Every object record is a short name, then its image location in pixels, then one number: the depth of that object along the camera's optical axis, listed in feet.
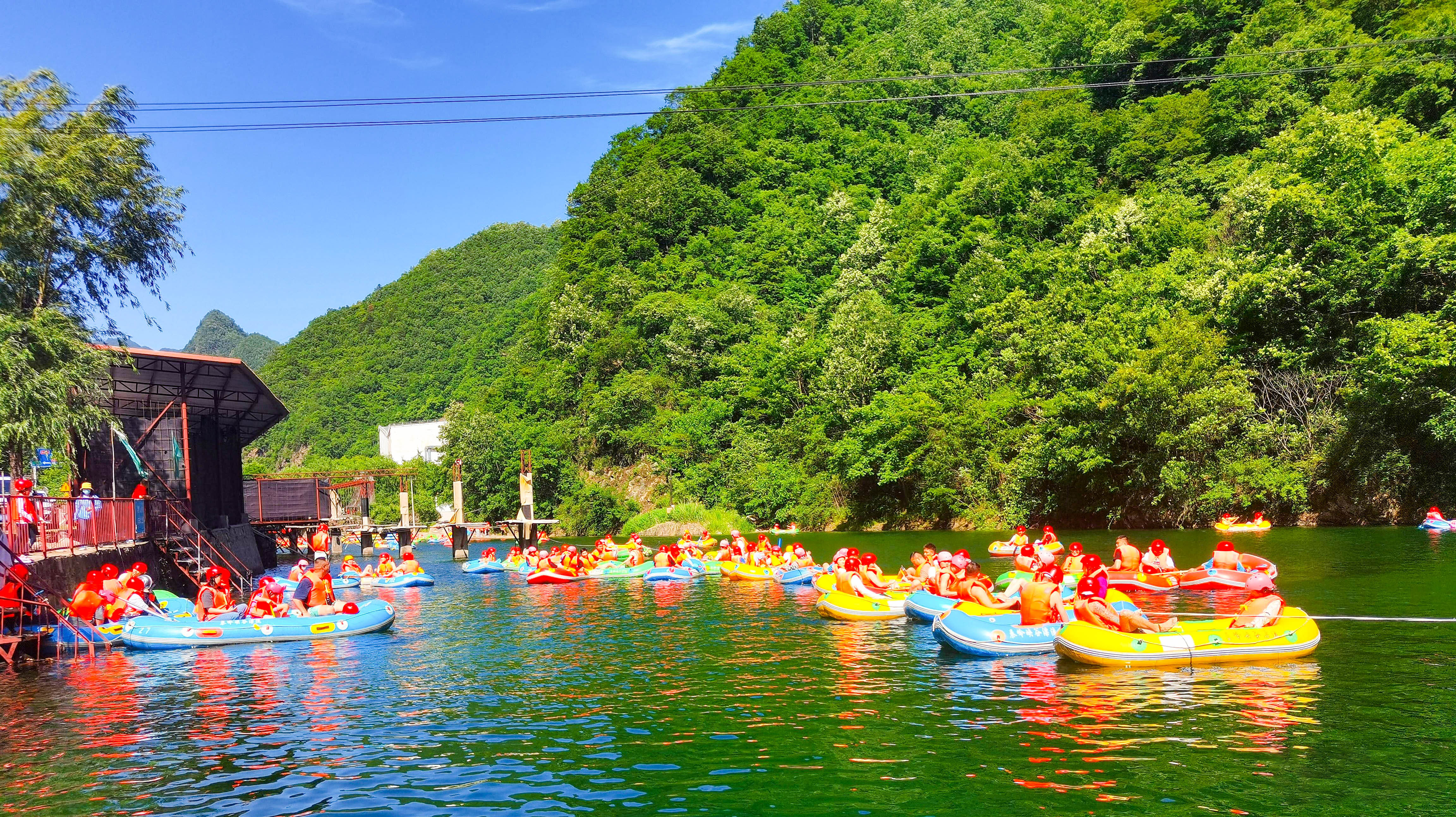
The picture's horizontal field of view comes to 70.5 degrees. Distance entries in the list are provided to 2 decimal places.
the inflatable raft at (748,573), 118.93
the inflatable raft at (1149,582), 85.61
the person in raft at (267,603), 77.36
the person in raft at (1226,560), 84.02
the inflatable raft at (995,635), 58.95
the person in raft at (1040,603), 60.75
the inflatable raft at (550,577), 127.24
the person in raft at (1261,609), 55.57
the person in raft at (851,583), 77.77
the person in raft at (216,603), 77.15
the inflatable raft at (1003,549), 122.72
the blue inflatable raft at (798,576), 109.29
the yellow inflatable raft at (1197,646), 53.98
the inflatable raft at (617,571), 130.72
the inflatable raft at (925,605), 71.61
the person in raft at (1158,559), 88.79
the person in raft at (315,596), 79.36
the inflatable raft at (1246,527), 135.23
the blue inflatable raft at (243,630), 73.31
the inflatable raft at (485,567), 148.15
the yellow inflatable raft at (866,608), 76.43
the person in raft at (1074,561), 78.84
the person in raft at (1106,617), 56.49
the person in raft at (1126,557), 88.94
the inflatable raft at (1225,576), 82.84
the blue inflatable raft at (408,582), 131.64
